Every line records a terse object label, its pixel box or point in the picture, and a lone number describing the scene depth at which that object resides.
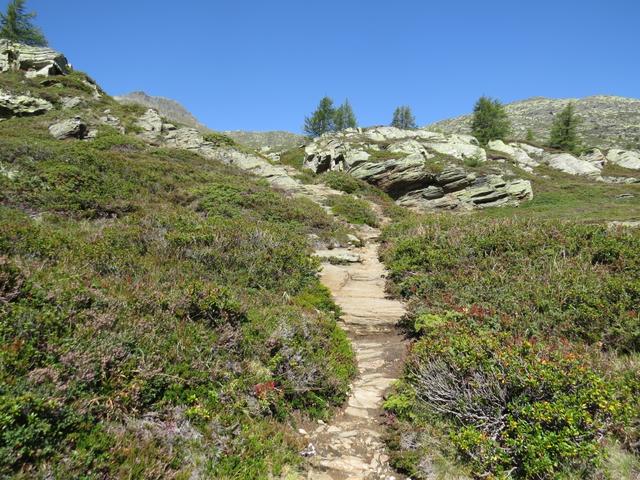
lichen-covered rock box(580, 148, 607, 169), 45.42
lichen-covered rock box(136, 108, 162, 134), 31.44
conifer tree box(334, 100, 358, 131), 77.75
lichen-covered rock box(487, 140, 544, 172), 40.67
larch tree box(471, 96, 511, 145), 55.41
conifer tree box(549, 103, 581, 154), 54.94
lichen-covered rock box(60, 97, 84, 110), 29.77
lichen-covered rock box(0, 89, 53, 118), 25.58
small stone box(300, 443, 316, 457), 4.28
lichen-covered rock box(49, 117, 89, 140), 23.20
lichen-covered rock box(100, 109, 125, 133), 28.75
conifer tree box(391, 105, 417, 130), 89.19
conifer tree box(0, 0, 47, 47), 44.03
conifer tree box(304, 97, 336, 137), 75.50
